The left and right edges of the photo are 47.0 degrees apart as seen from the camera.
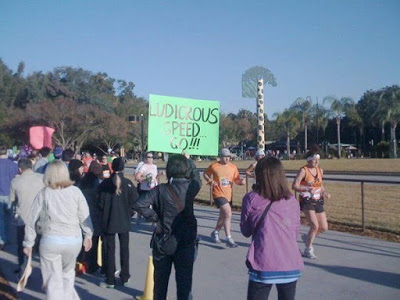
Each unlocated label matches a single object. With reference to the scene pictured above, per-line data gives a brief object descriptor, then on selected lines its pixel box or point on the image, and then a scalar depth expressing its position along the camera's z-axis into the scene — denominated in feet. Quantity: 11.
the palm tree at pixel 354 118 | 243.60
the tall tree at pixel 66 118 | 154.28
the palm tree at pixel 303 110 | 253.26
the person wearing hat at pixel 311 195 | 24.50
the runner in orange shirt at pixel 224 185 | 27.84
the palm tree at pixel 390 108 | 221.05
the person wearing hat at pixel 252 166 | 28.59
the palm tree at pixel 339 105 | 241.35
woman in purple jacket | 11.89
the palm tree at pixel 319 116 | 250.37
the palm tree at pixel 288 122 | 253.44
